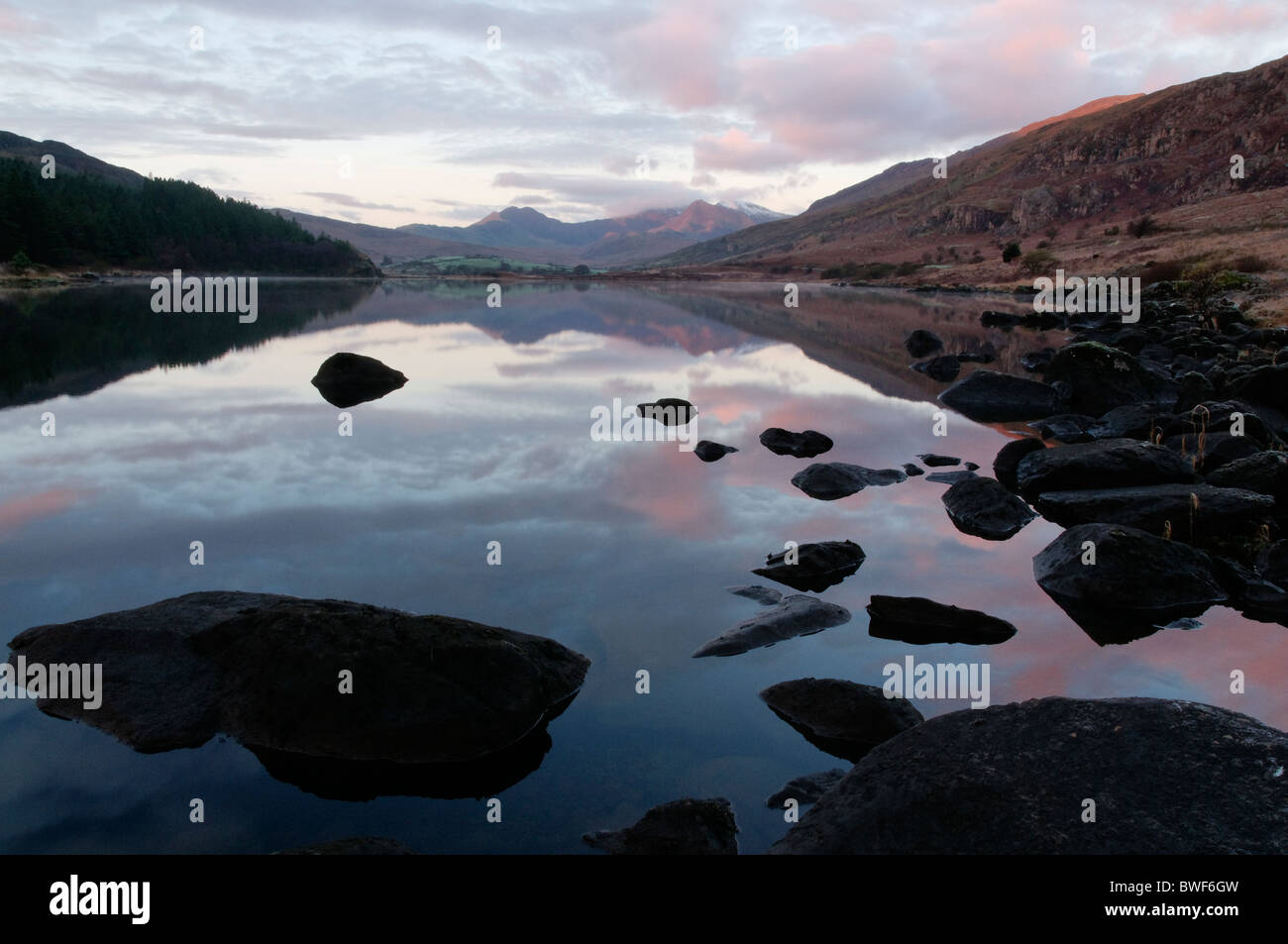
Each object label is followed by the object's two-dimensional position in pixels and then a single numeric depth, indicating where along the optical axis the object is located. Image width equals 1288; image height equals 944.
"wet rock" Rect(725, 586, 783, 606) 11.18
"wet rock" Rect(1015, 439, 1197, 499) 15.13
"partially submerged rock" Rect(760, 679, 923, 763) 7.83
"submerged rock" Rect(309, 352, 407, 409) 28.34
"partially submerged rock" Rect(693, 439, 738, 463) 19.47
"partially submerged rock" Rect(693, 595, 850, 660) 9.73
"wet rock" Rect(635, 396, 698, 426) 24.08
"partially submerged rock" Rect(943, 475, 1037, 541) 14.62
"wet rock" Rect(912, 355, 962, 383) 34.41
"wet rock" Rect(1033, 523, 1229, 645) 11.05
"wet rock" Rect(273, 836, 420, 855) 5.65
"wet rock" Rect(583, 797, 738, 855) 6.04
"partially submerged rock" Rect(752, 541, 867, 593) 12.02
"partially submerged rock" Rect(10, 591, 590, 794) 7.54
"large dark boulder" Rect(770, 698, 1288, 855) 5.11
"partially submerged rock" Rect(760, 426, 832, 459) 20.30
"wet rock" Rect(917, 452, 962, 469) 19.42
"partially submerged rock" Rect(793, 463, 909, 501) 16.66
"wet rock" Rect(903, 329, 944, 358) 41.57
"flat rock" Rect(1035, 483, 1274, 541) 13.30
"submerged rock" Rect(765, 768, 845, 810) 6.89
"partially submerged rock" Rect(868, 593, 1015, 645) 10.28
